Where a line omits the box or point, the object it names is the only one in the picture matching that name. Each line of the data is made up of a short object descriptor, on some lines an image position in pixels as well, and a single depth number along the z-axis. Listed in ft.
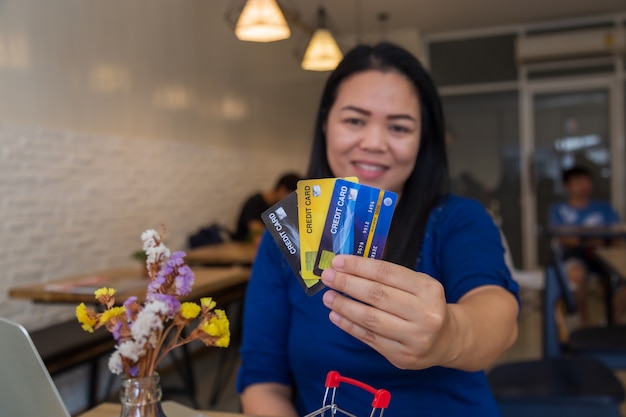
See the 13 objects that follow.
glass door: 27.12
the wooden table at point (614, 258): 11.04
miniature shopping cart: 2.63
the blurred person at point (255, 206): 20.05
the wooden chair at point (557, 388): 7.22
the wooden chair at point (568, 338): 9.23
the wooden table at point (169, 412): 3.50
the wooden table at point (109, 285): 10.19
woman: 4.12
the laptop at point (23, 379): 2.57
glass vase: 2.61
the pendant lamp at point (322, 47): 16.33
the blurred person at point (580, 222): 19.03
